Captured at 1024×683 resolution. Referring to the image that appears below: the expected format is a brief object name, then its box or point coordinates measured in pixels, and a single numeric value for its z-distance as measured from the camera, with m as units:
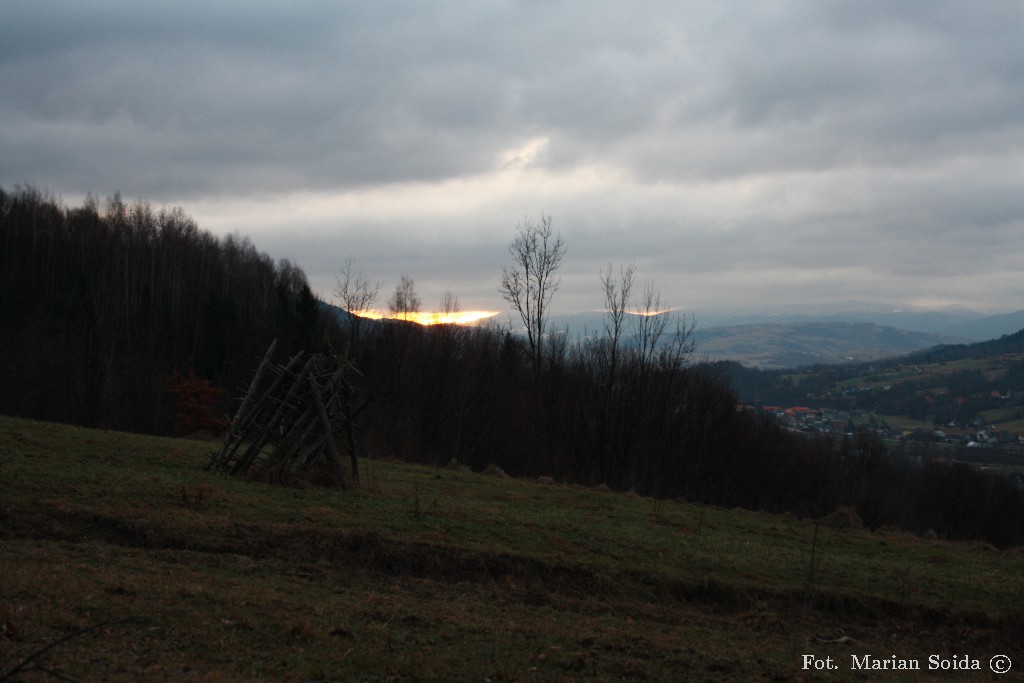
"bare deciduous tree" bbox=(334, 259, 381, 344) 69.99
